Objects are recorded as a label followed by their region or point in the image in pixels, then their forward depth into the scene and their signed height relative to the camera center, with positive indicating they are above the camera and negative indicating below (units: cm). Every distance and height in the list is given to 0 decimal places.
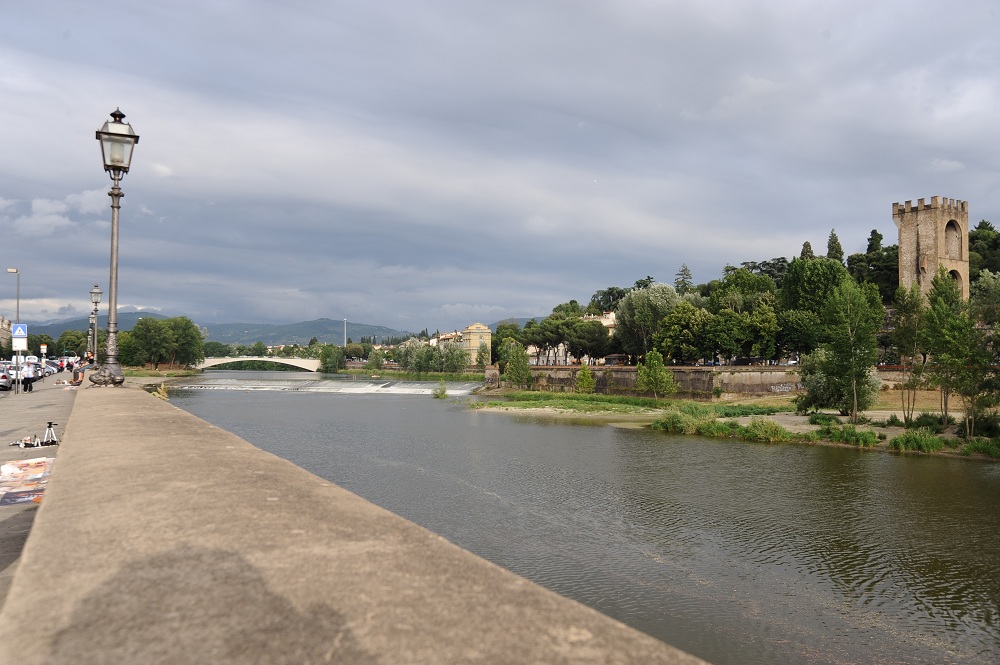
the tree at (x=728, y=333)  5994 +148
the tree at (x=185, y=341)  11600 +117
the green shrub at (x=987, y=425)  3147 -335
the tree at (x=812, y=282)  6469 +650
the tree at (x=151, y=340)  11044 +123
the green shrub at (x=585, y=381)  6881 -310
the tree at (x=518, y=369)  7975 -226
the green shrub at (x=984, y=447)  2902 -404
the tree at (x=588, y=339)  8494 +133
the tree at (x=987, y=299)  4188 +353
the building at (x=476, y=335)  17094 +337
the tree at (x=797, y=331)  6021 +170
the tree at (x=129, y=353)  11038 -84
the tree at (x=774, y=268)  10088 +1221
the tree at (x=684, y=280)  10500 +1095
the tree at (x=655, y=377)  5728 -222
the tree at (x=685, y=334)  6188 +143
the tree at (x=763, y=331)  6075 +169
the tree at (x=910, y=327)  3578 +125
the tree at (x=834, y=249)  9075 +1339
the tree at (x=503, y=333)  11656 +273
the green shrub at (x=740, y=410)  4716 -419
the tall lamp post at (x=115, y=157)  1235 +341
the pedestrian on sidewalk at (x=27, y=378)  3086 -138
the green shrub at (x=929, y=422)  3391 -356
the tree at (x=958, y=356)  3073 -21
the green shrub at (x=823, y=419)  3739 -376
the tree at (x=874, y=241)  9538 +1504
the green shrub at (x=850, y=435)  3278 -406
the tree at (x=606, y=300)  13000 +963
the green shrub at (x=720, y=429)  3766 -432
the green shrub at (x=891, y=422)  3612 -373
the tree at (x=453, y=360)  11431 -180
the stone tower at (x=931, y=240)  6394 +1046
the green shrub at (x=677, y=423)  3981 -428
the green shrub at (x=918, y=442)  3061 -405
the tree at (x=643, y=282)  11338 +1102
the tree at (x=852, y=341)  3634 +51
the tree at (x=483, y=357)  11669 -138
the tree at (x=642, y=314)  6912 +360
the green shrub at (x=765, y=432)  3547 -420
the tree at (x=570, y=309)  12376 +755
